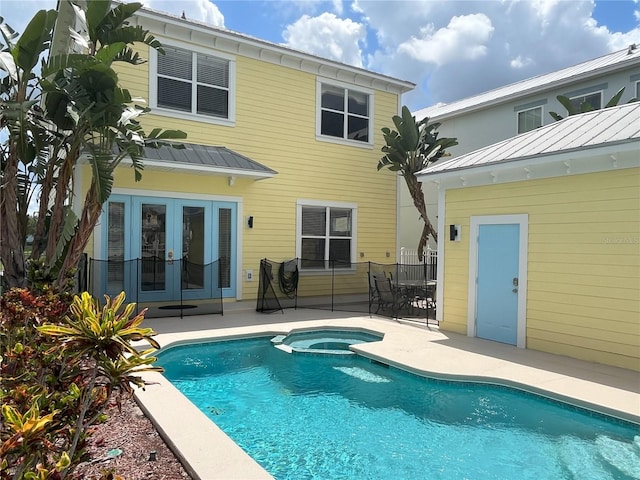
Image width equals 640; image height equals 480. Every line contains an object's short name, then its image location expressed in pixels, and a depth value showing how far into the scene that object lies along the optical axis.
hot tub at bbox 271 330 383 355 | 8.40
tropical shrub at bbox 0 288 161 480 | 1.96
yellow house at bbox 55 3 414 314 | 10.62
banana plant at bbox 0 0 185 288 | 6.12
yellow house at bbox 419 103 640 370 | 6.68
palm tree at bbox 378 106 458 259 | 13.78
